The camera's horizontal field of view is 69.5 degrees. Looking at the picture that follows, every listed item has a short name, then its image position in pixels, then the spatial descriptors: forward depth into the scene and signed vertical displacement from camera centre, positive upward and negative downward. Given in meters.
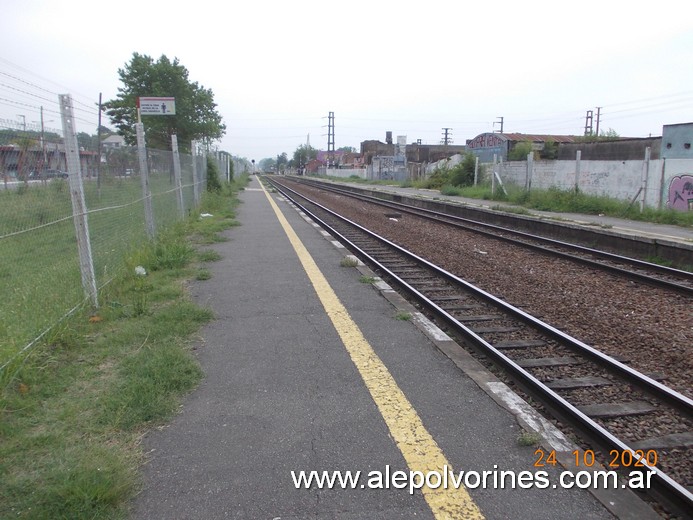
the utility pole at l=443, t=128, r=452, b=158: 96.99 +5.76
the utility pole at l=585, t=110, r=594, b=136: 72.78 +6.22
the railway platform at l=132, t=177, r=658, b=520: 2.46 -1.62
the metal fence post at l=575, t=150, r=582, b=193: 20.26 -0.23
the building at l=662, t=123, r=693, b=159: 18.78 +0.91
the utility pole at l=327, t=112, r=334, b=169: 99.27 +5.45
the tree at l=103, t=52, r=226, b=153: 31.19 +4.59
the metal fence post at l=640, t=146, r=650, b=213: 17.12 -0.32
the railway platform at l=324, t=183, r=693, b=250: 11.86 -1.70
